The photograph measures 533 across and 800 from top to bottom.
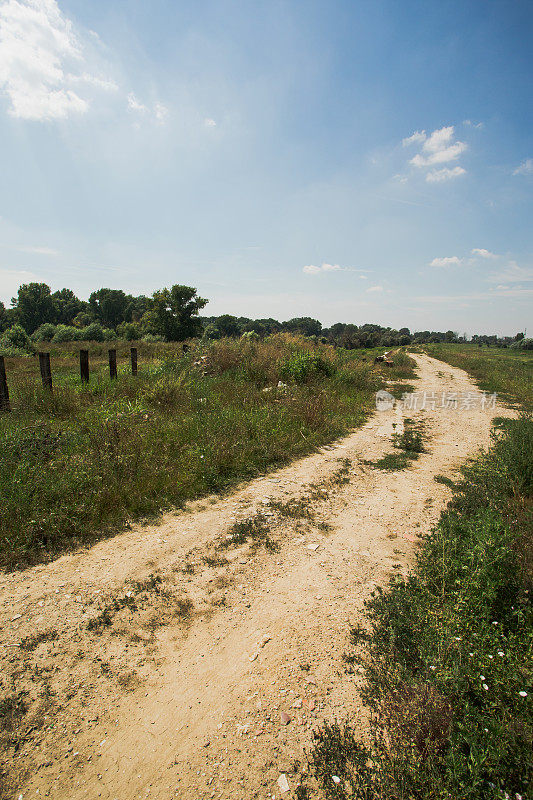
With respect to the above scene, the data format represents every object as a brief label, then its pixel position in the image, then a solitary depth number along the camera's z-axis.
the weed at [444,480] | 5.49
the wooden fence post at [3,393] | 7.11
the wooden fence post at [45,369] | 7.88
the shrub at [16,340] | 27.73
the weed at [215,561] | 3.60
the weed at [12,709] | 2.11
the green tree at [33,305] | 64.06
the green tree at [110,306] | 75.75
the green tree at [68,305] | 79.44
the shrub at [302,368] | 11.54
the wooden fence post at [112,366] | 10.17
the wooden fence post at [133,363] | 11.25
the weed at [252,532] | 3.99
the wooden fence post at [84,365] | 9.55
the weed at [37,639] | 2.61
